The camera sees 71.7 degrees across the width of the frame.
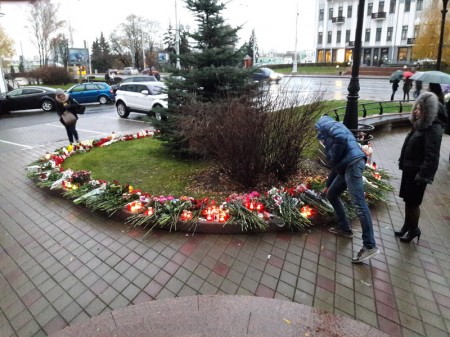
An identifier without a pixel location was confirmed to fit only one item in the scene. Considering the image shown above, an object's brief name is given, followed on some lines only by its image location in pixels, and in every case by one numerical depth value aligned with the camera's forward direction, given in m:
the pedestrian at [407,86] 16.78
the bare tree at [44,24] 39.93
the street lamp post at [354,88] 6.26
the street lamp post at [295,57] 45.44
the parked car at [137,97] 14.47
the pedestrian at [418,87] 16.09
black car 17.84
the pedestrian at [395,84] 17.13
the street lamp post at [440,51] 13.18
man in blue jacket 3.54
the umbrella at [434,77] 7.55
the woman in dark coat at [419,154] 3.48
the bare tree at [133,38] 61.22
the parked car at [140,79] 22.62
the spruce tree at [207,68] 6.74
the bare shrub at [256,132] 5.20
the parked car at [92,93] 20.15
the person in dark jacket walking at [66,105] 8.68
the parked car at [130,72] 55.00
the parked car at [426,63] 38.09
